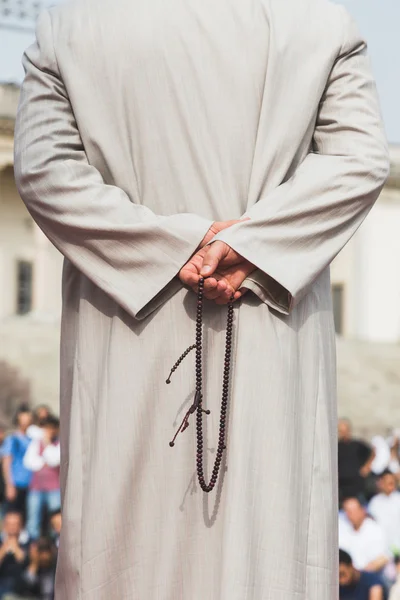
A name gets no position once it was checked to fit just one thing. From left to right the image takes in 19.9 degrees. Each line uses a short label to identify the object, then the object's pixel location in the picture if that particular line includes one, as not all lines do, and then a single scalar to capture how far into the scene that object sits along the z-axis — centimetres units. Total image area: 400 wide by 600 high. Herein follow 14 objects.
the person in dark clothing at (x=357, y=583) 648
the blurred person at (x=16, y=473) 909
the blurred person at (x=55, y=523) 799
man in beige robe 185
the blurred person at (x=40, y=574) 729
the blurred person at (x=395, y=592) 619
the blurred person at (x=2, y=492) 925
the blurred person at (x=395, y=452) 1114
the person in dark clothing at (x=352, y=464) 913
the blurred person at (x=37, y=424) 980
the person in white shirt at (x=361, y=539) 716
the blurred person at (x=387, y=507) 855
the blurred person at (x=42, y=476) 873
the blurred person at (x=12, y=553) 754
